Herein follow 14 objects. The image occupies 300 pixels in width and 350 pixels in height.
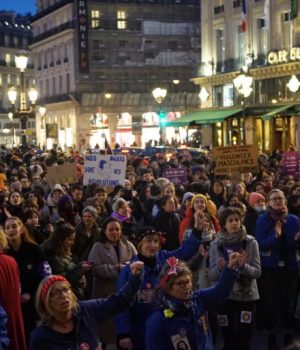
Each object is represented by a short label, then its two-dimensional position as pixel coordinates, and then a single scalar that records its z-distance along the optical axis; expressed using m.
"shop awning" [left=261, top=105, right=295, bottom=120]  36.13
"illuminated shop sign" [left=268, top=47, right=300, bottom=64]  36.38
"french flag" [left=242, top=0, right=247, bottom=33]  37.47
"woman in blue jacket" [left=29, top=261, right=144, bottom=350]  4.63
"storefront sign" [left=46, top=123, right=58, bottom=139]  38.18
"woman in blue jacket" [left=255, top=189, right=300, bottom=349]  8.52
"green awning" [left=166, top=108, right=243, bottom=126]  41.28
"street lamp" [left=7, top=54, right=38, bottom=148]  19.94
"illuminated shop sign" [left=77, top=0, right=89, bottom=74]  63.03
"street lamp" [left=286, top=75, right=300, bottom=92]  34.56
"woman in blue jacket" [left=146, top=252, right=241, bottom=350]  4.87
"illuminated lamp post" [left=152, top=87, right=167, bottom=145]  34.81
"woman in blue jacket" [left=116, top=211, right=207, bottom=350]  6.24
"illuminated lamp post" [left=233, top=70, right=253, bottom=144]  27.14
